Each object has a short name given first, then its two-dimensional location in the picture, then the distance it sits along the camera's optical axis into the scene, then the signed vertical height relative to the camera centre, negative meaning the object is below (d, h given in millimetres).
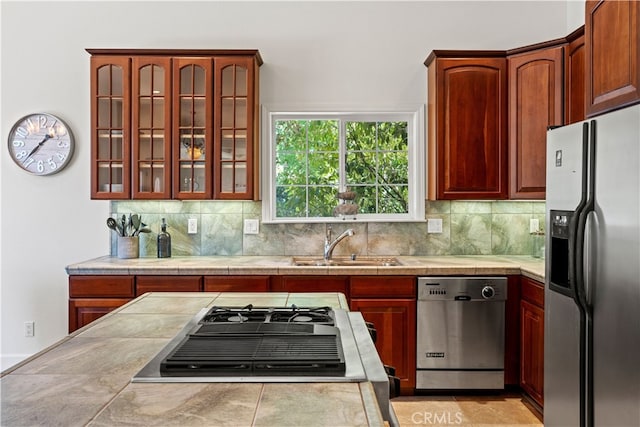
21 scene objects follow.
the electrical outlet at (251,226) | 3871 -101
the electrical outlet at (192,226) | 3871 -104
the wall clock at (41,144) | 3793 +525
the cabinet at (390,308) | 3213 -616
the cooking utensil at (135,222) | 3680 -72
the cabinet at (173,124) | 3504 +638
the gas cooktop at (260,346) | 1136 -346
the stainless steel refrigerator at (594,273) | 1734 -228
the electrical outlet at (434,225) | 3871 -84
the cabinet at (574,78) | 3129 +892
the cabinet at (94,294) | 3211 -535
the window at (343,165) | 3947 +394
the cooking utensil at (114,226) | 3629 -102
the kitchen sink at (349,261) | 3621 -358
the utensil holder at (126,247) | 3607 -255
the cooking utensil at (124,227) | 3648 -109
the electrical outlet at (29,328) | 3848 -910
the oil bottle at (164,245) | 3703 -244
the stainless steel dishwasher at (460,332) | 3188 -769
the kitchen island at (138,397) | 908 -378
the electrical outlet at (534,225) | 3819 -78
